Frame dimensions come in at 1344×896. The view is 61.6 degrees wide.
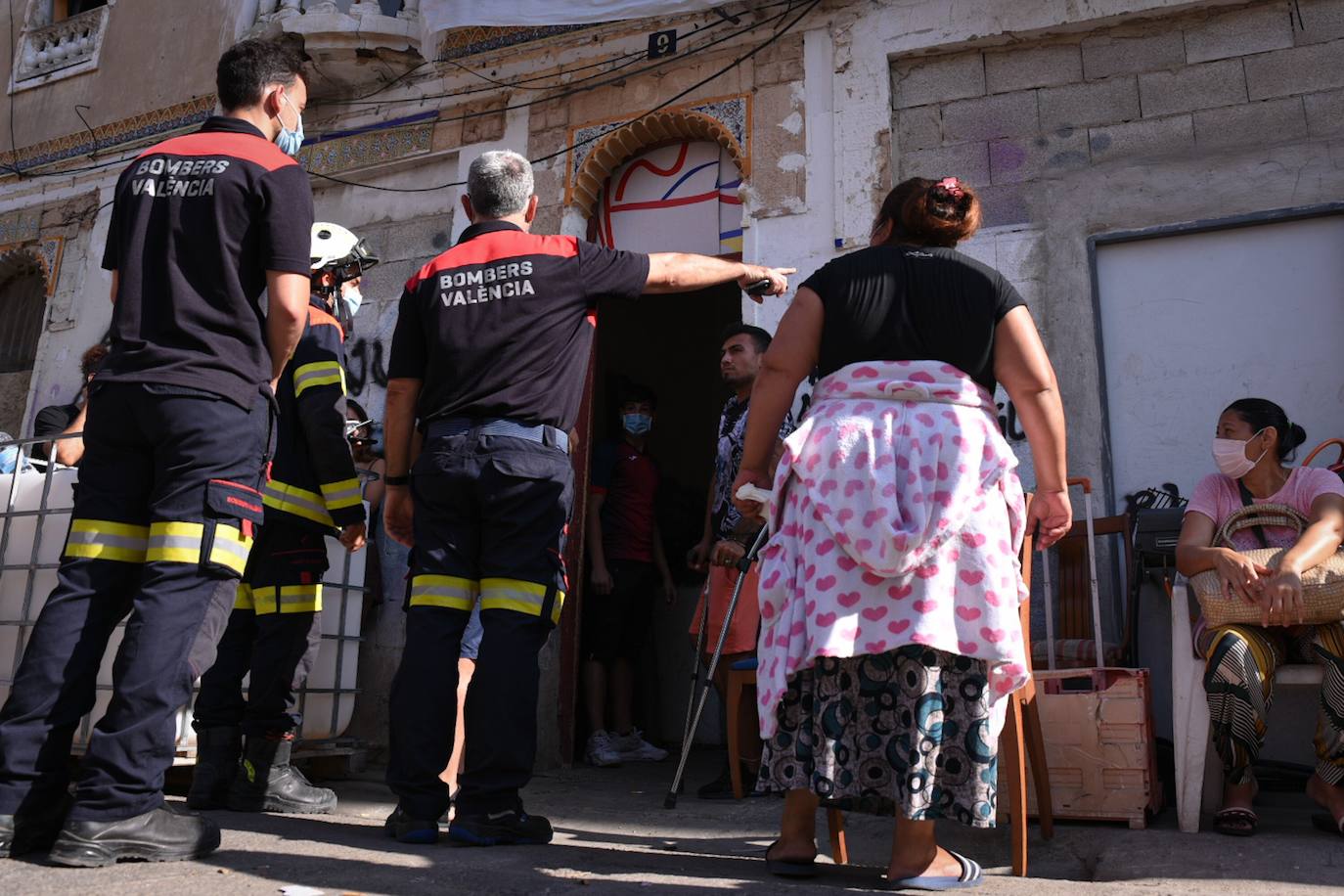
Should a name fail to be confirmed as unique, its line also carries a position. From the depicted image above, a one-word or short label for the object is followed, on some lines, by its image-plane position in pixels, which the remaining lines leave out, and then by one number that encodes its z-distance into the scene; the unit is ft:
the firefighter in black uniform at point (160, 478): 8.93
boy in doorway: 21.77
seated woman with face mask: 12.38
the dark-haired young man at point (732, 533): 16.21
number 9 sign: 22.66
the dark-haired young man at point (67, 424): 17.60
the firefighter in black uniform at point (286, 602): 13.08
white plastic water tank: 16.28
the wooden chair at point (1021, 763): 10.02
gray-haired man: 10.51
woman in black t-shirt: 8.77
